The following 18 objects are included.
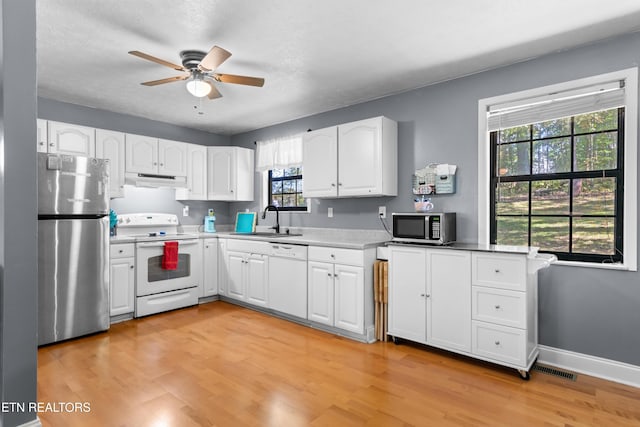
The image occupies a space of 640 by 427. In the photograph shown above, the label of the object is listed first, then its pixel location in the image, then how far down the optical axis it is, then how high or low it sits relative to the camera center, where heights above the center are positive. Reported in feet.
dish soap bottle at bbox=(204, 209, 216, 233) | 17.60 -0.53
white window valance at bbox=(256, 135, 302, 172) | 15.76 +2.77
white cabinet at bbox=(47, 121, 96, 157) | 12.50 +2.68
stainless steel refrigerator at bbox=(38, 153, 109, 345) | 10.70 -1.03
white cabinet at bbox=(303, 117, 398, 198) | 11.88 +1.88
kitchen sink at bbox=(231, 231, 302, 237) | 15.55 -0.93
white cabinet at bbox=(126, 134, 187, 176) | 14.53 +2.44
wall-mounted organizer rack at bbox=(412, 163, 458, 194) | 11.15 +1.08
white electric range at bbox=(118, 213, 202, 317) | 13.55 -2.09
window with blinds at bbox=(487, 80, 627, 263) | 8.92 +1.10
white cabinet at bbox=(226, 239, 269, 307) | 13.92 -2.34
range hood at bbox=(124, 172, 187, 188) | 14.48 +1.40
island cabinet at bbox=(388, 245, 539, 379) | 8.64 -2.36
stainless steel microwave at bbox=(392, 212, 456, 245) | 10.18 -0.43
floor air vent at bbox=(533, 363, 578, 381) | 8.76 -3.98
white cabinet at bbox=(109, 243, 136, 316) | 12.81 -2.38
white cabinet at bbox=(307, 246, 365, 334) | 11.03 -2.41
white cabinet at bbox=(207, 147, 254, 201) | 17.17 +1.88
